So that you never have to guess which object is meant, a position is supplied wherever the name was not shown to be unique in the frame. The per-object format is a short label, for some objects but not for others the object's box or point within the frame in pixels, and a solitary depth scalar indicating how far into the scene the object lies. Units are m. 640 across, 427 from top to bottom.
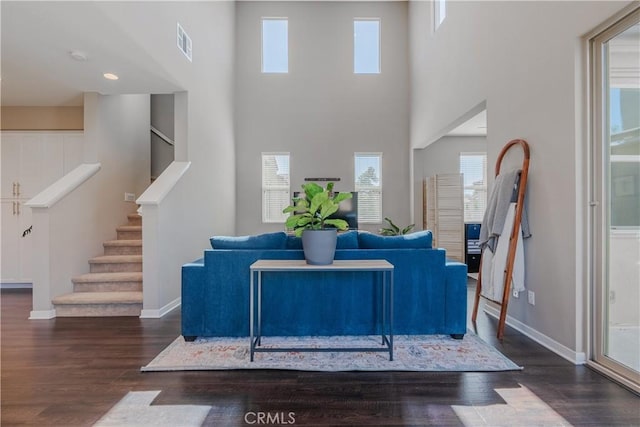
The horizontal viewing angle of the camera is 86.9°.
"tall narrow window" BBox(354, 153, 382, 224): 7.34
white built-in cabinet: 4.91
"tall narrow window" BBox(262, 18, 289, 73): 7.29
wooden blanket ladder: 2.92
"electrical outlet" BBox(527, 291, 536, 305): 2.92
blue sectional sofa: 2.84
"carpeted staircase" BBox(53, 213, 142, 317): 3.66
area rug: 2.35
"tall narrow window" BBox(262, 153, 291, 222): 7.32
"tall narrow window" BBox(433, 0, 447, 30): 5.27
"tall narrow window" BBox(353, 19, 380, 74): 7.35
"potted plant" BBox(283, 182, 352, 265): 2.45
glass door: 2.18
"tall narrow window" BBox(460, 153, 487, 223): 7.12
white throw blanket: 3.01
